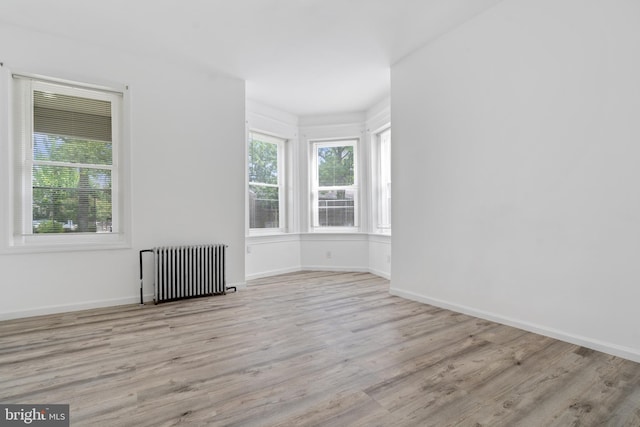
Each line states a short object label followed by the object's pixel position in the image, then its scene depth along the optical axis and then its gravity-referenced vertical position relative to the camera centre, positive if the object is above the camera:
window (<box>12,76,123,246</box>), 3.24 +0.64
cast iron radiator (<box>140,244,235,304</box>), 3.67 -0.66
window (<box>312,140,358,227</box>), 5.79 +0.59
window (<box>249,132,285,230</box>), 5.30 +0.61
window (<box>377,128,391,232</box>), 5.29 +0.55
